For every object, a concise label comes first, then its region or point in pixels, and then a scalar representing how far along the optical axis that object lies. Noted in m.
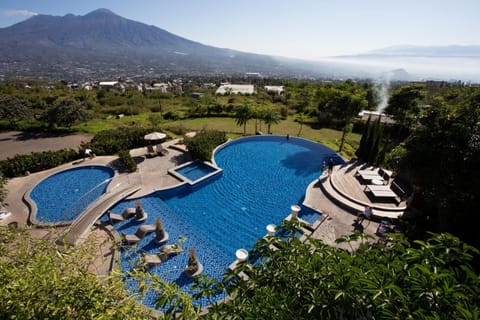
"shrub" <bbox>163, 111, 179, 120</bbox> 33.95
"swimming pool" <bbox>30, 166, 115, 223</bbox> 11.02
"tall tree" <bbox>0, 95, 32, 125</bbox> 21.62
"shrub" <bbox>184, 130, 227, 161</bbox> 17.25
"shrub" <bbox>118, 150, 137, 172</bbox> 14.98
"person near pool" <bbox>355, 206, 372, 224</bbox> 10.56
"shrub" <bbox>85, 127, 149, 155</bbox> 17.88
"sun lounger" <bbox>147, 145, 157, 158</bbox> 17.78
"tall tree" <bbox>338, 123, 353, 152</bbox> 20.58
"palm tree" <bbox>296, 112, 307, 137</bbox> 31.95
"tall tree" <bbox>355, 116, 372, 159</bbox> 17.25
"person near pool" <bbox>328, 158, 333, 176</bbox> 15.09
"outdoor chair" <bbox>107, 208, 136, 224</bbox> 10.44
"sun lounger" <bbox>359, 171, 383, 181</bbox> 13.83
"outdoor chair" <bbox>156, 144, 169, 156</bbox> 18.17
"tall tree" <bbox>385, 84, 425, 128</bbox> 25.83
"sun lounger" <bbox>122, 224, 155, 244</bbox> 9.08
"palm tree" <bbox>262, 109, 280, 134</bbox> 24.33
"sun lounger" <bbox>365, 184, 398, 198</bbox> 12.19
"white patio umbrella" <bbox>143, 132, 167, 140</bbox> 17.88
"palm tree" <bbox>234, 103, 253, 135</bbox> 23.81
